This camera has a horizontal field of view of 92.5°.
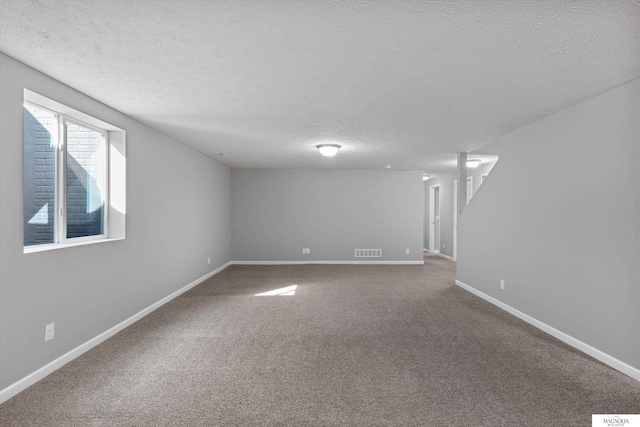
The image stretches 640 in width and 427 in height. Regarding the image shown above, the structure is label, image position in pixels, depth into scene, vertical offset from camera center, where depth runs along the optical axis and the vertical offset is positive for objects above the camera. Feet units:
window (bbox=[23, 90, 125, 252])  8.21 +1.16
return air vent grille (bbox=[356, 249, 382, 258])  25.25 -3.03
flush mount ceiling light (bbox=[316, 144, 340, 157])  15.76 +3.47
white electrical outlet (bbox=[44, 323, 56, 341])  7.88 -3.05
